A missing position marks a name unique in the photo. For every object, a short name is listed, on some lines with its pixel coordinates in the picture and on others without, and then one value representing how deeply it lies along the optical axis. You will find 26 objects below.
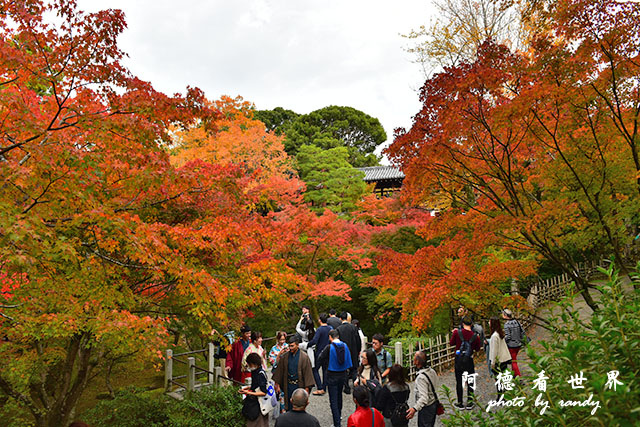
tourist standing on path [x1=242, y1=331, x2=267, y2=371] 6.89
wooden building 26.12
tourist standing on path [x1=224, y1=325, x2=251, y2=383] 7.57
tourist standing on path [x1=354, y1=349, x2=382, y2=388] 5.33
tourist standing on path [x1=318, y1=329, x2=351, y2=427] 6.23
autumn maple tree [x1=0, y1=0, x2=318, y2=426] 3.93
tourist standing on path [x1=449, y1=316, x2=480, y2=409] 6.76
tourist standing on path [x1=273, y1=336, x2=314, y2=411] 6.12
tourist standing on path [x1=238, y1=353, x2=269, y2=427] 5.21
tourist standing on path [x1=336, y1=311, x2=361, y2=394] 7.30
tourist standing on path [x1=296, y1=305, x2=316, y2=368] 8.73
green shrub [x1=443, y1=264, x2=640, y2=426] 1.69
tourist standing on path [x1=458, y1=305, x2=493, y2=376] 7.71
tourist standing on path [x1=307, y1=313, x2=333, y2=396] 7.21
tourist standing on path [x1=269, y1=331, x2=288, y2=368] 7.28
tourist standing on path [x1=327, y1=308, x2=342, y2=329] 7.81
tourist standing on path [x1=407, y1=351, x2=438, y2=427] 4.85
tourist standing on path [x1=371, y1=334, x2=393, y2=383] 5.98
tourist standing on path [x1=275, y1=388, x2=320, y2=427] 4.05
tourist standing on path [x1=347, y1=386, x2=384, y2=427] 4.02
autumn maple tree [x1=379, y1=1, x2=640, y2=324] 4.76
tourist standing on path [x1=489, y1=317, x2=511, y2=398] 7.03
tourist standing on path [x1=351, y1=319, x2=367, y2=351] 7.99
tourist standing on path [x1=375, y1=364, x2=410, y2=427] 4.70
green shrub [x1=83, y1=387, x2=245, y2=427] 6.80
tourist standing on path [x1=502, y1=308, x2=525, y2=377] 7.24
